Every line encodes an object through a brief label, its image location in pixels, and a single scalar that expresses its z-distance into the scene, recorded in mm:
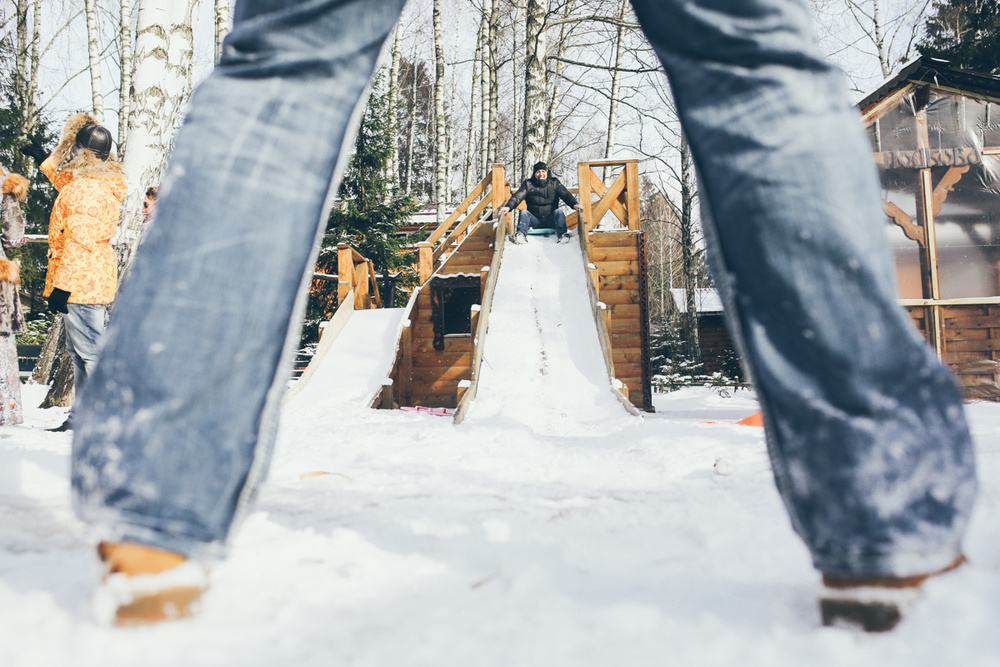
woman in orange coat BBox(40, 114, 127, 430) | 3605
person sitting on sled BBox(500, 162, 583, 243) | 9898
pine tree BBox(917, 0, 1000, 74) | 13336
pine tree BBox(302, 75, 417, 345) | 10992
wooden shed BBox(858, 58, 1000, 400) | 10398
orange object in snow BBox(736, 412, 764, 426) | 3219
